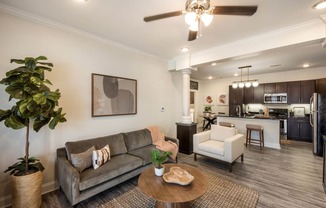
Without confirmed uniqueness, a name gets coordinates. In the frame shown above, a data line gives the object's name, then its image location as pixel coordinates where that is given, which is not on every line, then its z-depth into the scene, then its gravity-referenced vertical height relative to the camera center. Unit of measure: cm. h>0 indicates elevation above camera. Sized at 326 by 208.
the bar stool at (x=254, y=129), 450 -94
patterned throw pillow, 231 -84
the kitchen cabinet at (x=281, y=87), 586 +71
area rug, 205 -139
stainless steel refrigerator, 389 -44
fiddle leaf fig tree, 174 +4
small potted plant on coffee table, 196 -73
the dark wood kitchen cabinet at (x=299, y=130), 529 -93
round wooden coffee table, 154 -97
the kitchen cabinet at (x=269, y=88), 612 +70
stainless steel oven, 586 -44
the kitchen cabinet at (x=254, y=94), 642 +45
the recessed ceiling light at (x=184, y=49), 355 +137
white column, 429 +26
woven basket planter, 177 -105
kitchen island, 462 -78
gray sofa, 194 -97
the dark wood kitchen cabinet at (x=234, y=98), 686 +31
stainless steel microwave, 588 +27
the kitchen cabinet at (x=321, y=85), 504 +66
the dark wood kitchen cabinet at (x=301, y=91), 535 +51
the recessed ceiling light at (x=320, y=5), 192 +133
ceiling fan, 148 +98
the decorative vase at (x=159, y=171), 196 -89
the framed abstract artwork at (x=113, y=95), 294 +20
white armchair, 301 -91
